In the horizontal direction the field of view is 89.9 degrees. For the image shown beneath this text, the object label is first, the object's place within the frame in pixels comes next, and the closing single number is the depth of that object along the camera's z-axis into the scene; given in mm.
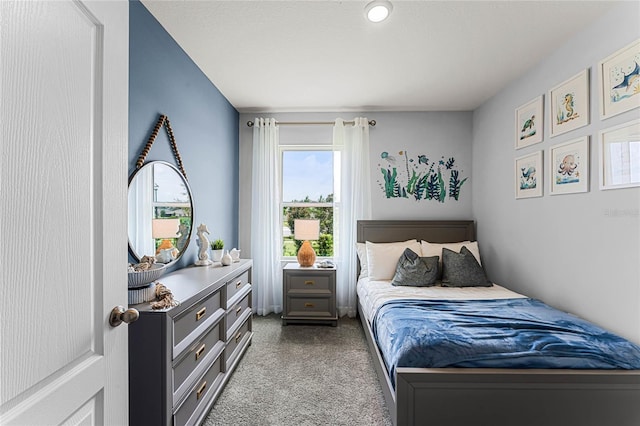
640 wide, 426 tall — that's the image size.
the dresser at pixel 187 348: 1481
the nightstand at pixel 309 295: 3607
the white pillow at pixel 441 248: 3492
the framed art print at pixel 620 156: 1862
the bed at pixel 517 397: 1573
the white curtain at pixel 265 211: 3977
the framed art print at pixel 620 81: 1869
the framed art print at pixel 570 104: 2238
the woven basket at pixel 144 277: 1547
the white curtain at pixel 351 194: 3938
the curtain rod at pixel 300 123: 4004
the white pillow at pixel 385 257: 3422
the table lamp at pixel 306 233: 3721
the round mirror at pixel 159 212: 1971
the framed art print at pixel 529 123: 2744
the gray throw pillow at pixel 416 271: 3131
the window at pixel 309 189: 4156
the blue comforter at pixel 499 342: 1654
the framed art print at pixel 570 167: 2248
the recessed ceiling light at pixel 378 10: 1923
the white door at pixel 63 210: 638
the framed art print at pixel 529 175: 2754
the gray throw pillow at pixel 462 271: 3129
